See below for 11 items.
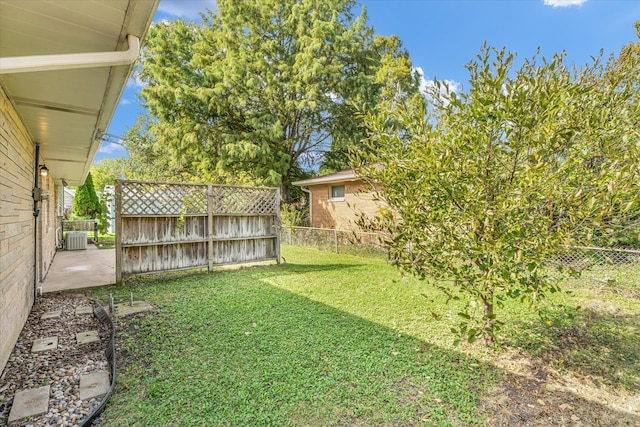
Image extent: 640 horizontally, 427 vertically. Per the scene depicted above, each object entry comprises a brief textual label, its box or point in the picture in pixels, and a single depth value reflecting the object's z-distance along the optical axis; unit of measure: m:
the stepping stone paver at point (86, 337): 3.88
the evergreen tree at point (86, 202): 16.22
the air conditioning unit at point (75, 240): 12.09
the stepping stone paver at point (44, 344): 3.64
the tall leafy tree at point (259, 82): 15.73
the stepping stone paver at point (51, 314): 4.68
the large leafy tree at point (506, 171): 2.50
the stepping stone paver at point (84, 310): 4.93
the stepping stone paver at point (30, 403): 2.48
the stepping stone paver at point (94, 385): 2.75
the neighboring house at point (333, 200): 12.88
